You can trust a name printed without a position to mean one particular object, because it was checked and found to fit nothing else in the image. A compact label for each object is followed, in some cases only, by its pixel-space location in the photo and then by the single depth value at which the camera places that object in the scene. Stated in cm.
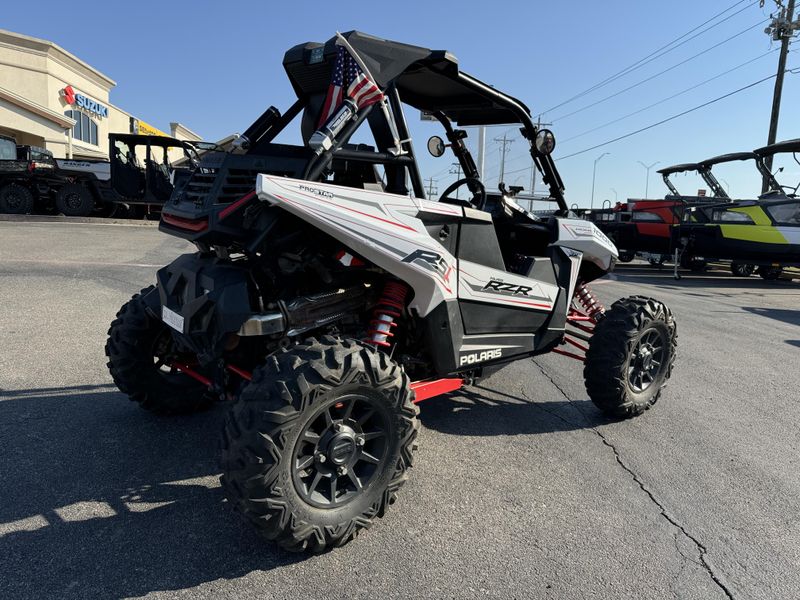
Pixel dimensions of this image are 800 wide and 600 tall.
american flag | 281
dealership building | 3328
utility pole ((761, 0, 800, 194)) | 2220
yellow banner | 5102
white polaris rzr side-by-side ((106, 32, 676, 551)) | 242
